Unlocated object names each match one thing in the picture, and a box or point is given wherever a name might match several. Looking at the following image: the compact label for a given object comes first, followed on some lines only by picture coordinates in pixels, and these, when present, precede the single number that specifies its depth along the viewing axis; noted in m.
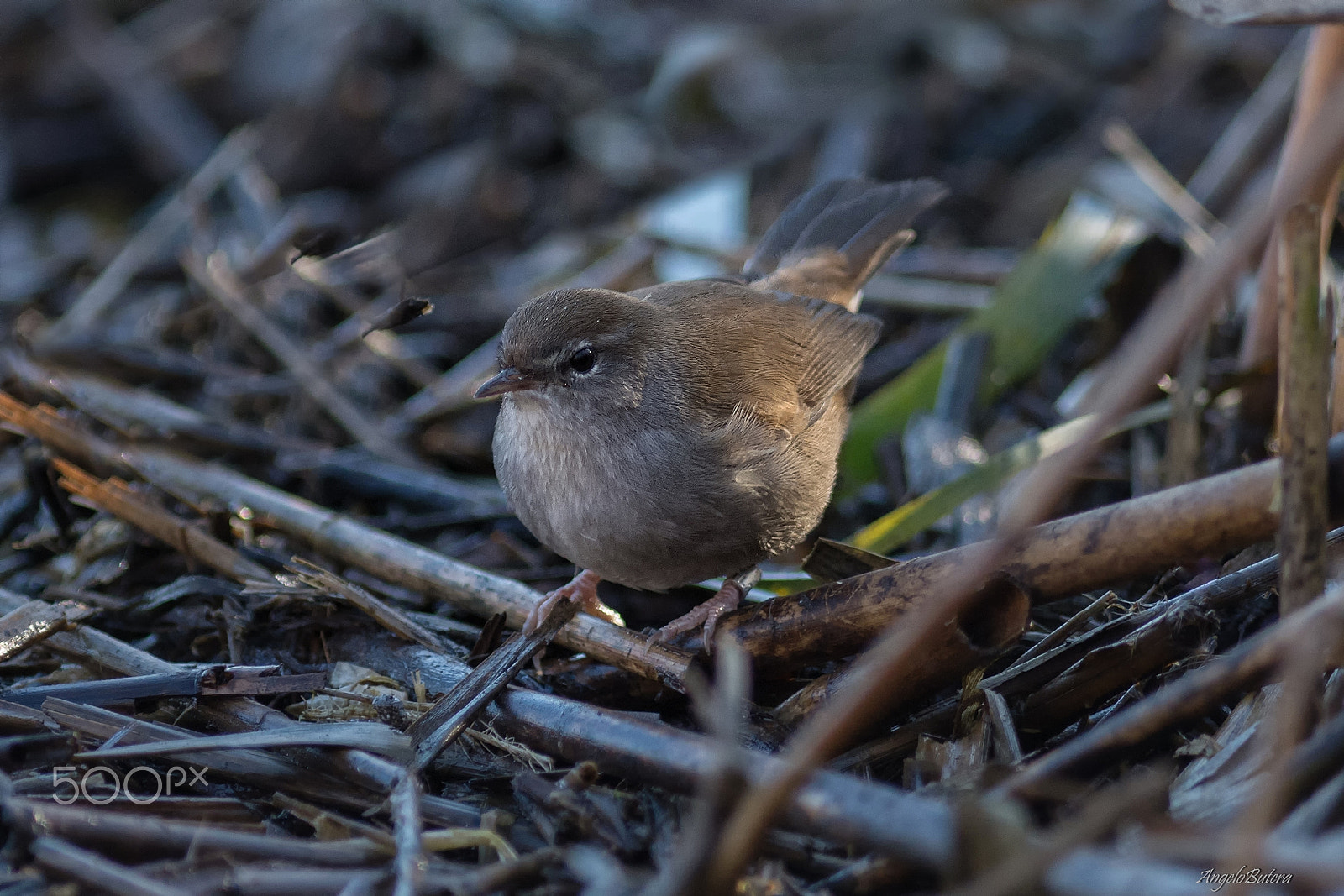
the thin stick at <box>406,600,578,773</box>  6.06
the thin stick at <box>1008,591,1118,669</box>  6.44
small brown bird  7.39
